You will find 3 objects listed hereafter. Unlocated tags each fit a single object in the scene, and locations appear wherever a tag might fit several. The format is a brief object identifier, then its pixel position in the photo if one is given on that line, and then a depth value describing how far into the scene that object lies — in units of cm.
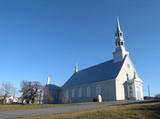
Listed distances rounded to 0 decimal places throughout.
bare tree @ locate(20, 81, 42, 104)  3173
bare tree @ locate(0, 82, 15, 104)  4060
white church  2588
